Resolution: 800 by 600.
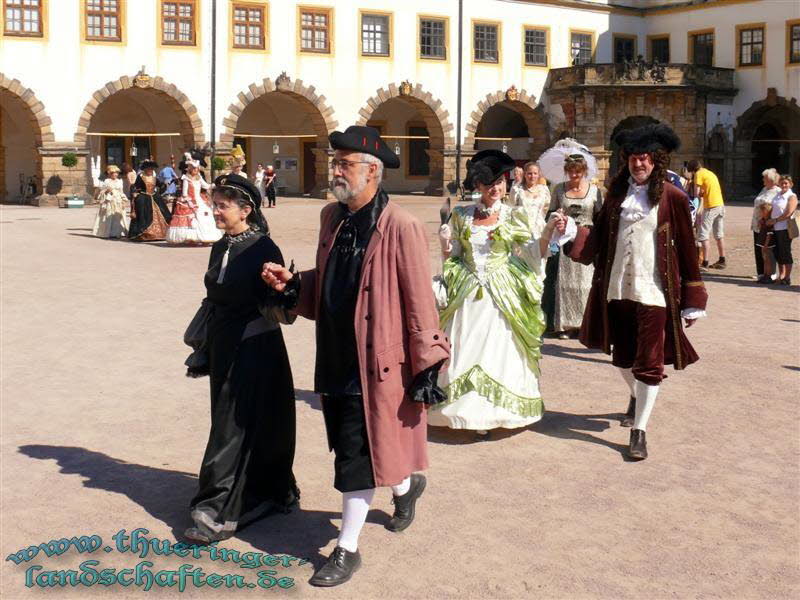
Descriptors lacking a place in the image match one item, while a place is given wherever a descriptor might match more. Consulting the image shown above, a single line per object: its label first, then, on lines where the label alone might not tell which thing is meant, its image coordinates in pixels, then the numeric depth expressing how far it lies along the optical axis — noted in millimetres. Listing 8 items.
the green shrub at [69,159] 31483
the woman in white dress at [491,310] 6719
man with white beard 4516
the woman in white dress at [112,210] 20961
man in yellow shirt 16141
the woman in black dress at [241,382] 5027
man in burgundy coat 6340
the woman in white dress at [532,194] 10805
